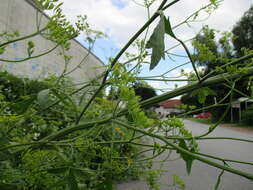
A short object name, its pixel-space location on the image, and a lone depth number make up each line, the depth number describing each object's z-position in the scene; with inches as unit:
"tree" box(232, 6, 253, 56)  562.1
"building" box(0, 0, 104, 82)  142.1
